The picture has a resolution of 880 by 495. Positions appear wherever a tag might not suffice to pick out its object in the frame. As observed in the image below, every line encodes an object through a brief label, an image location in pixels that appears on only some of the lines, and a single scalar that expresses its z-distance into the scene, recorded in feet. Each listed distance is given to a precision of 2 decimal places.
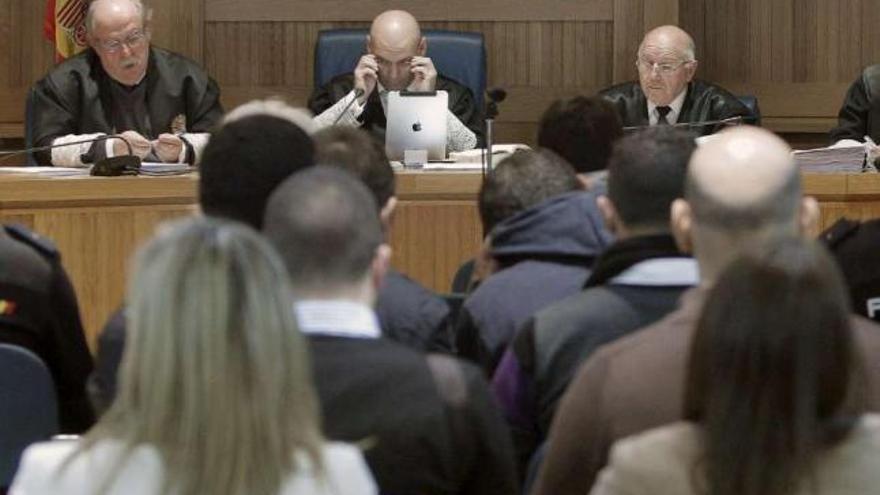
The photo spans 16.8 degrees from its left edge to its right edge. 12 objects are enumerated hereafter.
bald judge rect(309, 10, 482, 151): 36.62
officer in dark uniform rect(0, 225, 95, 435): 19.78
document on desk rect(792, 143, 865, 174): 32.54
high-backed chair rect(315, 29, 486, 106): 39.18
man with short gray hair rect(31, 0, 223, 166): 36.24
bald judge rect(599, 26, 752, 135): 39.49
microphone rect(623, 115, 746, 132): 33.73
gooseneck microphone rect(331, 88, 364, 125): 36.16
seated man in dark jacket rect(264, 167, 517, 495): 13.63
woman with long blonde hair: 11.46
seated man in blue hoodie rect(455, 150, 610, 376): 18.62
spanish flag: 41.65
